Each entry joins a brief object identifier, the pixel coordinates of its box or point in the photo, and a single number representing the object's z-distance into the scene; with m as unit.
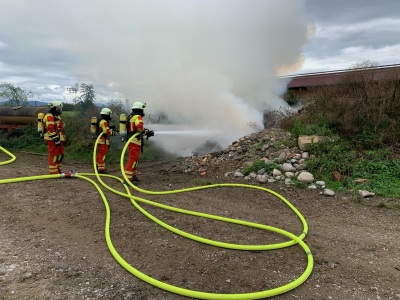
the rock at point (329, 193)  5.94
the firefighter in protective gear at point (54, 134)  6.95
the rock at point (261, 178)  6.73
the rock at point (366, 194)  5.86
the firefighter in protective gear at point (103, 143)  7.77
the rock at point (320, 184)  6.39
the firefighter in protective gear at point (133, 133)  6.59
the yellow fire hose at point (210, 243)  2.70
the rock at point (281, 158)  7.23
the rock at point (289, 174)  6.76
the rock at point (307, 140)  7.43
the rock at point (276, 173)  6.84
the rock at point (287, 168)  6.91
